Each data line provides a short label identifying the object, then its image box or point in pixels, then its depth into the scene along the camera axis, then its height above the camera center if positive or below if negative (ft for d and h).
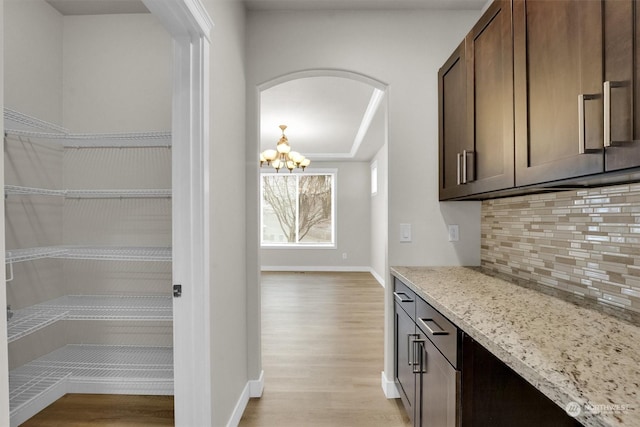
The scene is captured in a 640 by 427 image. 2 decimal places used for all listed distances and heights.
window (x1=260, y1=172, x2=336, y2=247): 25.30 +0.07
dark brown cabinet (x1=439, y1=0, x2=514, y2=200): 4.70 +1.69
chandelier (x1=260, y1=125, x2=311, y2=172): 15.29 +2.72
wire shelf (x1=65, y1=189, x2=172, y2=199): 7.06 +0.44
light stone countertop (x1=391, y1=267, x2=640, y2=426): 2.22 -1.24
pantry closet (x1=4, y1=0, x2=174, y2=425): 7.41 +0.41
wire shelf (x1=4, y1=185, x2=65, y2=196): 6.05 +0.44
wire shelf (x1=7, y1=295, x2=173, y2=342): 6.33 -2.02
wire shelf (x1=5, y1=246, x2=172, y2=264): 6.34 -0.81
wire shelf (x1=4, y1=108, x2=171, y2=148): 6.58 +1.67
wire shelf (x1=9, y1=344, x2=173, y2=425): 7.37 -3.52
